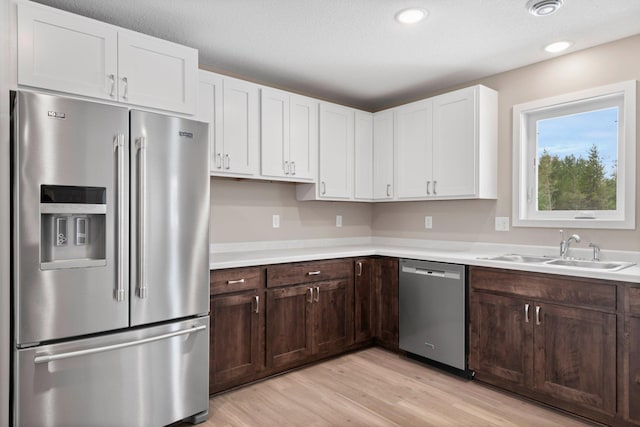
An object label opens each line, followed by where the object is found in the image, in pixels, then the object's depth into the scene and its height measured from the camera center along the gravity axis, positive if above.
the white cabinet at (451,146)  3.25 +0.58
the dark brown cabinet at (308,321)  2.92 -0.84
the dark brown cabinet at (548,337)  2.28 -0.77
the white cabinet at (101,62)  2.00 +0.83
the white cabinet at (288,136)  3.25 +0.66
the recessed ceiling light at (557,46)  2.78 +1.17
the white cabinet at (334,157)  3.65 +0.53
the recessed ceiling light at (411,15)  2.34 +1.18
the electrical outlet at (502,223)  3.33 -0.08
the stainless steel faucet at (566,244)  2.81 -0.21
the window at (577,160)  2.74 +0.41
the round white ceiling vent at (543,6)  2.21 +1.16
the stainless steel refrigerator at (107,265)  1.83 -0.26
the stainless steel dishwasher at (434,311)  2.92 -0.75
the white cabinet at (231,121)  2.93 +0.69
